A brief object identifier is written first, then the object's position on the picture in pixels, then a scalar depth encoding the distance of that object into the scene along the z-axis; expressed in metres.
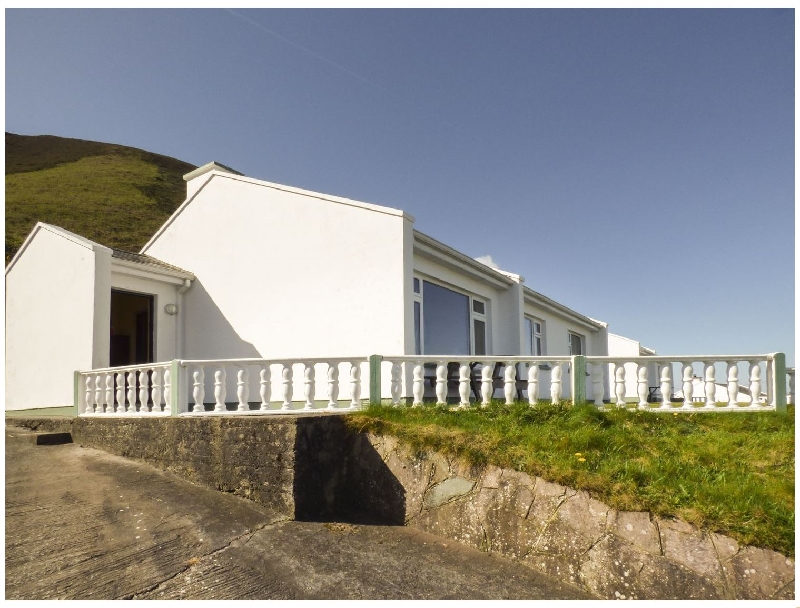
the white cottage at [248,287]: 10.04
